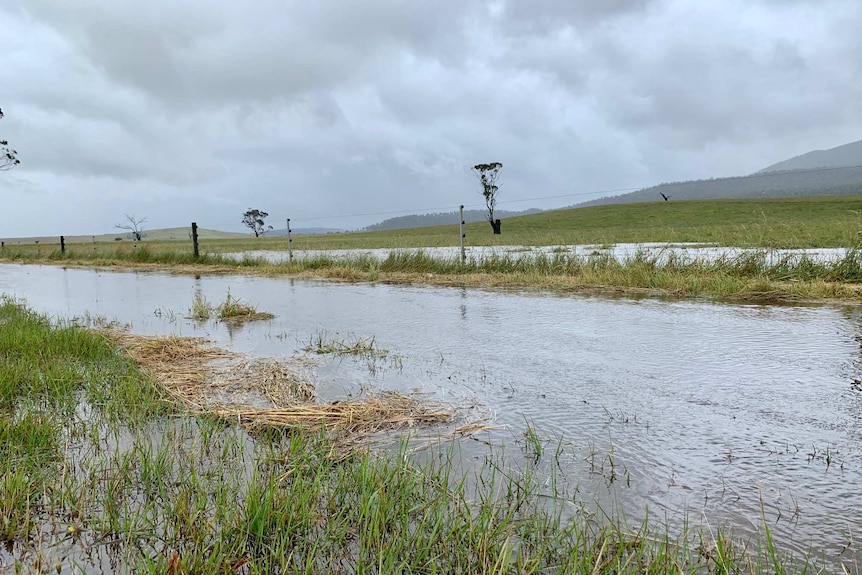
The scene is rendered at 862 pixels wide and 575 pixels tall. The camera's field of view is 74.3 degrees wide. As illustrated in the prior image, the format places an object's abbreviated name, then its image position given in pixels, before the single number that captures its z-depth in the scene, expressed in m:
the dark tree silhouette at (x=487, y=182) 64.81
